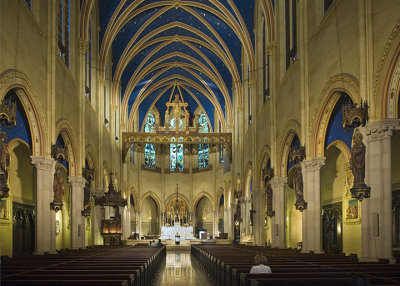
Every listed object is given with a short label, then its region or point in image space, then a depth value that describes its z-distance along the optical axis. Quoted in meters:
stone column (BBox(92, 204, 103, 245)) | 28.38
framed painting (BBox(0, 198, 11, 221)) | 19.30
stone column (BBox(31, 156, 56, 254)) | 17.66
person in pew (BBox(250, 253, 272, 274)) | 8.89
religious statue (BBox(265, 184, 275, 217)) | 24.46
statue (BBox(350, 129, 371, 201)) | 12.71
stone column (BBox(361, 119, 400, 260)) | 12.32
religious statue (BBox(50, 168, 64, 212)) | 18.12
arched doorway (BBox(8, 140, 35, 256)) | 21.02
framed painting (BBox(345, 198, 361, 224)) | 20.02
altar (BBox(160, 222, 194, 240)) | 43.00
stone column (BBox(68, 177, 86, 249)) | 22.84
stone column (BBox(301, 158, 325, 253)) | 18.14
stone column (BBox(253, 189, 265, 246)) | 28.28
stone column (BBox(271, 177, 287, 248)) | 23.44
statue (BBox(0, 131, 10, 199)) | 12.77
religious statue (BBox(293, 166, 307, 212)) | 18.57
